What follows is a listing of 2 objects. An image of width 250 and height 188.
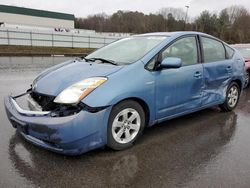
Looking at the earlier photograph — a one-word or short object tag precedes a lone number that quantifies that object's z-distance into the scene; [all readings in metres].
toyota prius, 2.36
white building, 44.23
